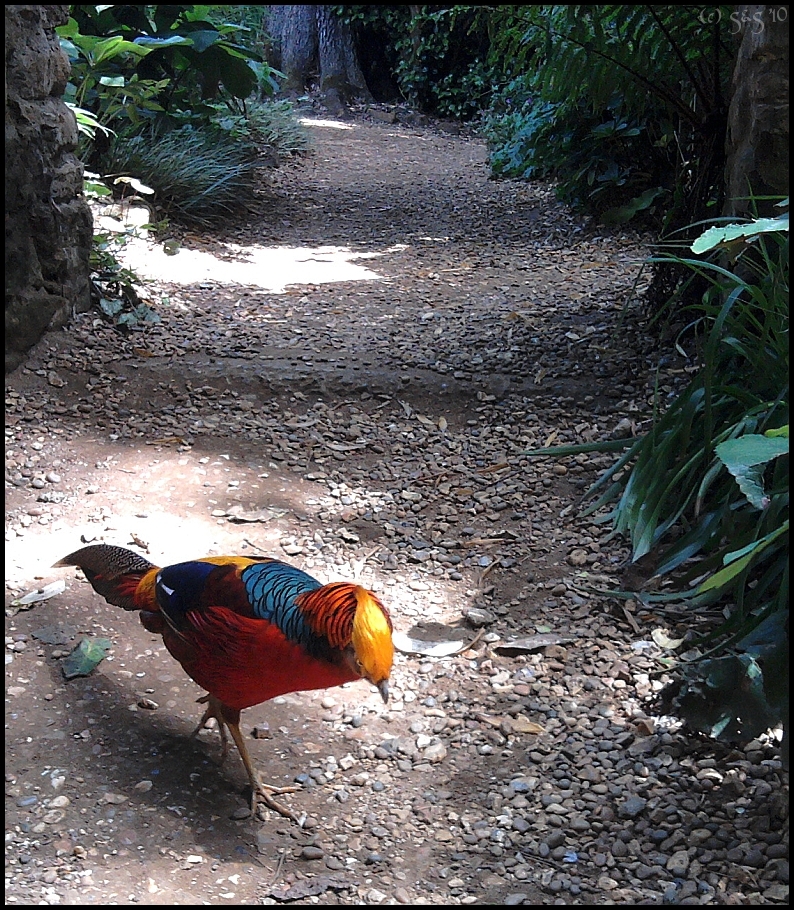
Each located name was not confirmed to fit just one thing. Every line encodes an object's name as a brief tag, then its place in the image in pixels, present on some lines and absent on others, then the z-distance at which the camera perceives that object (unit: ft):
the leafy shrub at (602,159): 21.22
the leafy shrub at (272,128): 27.55
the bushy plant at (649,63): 12.46
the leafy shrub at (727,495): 6.15
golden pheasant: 5.92
